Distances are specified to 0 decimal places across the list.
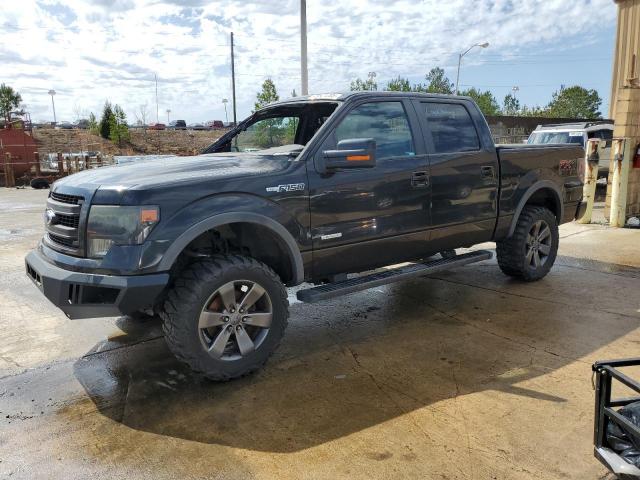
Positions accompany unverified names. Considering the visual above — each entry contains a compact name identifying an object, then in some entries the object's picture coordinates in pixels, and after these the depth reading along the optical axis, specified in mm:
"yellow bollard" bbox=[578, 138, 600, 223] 9336
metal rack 2211
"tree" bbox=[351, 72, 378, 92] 29434
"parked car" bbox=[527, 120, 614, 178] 13883
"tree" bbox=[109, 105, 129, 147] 46688
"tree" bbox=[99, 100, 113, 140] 47969
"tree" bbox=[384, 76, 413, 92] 39144
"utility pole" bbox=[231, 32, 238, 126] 35100
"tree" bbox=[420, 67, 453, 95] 51116
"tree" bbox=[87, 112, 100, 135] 49906
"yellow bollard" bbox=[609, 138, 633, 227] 9031
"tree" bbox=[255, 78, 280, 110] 25006
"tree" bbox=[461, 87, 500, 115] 52069
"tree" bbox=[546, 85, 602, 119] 63312
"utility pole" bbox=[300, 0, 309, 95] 12805
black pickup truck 3383
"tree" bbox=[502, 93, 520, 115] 64812
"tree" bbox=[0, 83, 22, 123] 53850
